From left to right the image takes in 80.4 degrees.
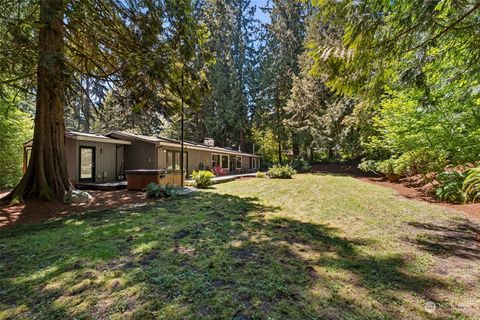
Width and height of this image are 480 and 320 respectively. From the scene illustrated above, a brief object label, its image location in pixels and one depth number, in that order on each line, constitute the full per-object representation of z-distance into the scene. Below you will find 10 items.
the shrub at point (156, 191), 9.43
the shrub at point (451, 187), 8.16
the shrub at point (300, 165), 26.32
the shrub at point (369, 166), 19.44
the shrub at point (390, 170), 15.18
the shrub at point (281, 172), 19.16
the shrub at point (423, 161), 9.93
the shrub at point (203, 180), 13.24
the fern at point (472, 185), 7.28
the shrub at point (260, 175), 20.50
